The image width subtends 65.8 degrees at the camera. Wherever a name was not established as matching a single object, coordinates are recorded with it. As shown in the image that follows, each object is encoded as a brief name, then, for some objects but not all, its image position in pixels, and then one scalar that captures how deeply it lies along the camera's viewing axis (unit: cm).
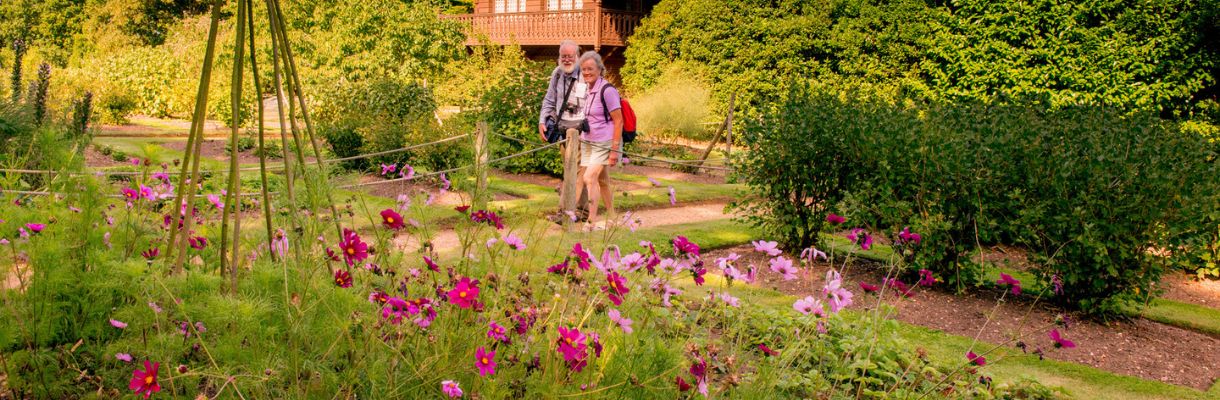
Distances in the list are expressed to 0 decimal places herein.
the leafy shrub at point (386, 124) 955
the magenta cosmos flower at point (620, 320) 209
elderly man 672
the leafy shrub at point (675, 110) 1446
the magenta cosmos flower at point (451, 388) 173
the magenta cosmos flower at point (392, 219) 211
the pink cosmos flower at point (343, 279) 210
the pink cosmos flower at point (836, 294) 230
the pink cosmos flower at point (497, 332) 201
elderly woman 661
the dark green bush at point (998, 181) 473
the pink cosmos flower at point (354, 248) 200
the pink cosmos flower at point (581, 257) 222
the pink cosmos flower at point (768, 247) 248
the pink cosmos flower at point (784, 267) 241
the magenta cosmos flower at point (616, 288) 205
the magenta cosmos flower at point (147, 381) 155
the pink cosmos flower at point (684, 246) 232
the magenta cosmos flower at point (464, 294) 195
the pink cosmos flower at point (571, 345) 182
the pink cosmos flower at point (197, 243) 271
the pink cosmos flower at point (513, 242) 228
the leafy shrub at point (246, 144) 1196
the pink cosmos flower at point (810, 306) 242
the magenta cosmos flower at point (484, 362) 179
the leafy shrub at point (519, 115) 1015
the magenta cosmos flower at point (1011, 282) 257
